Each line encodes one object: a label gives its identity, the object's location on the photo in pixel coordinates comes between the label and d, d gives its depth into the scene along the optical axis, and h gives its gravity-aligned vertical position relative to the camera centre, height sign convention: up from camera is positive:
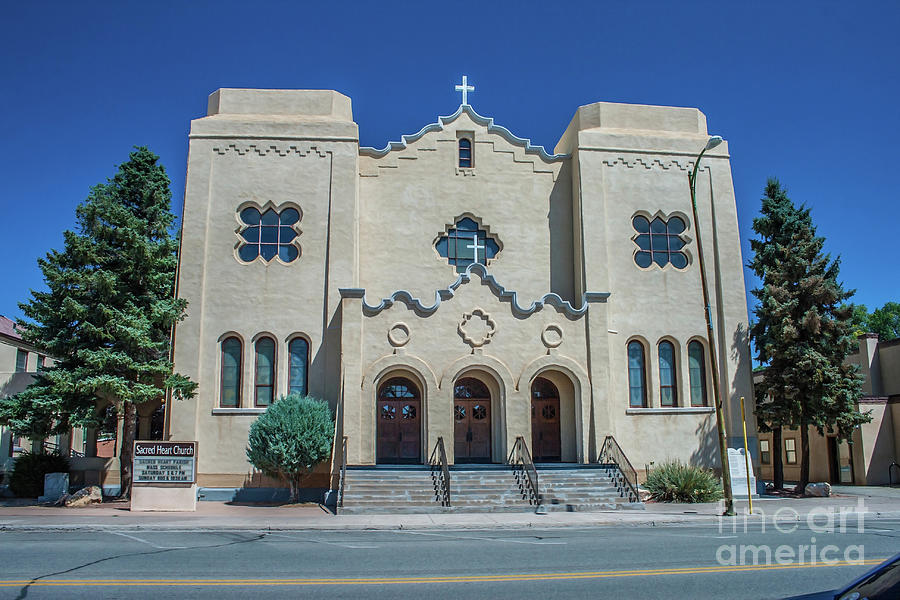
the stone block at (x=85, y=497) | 20.71 -2.33
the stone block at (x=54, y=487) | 21.45 -2.07
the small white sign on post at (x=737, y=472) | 20.06 -1.57
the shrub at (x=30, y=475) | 22.73 -1.81
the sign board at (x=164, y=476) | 19.48 -1.60
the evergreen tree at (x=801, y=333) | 24.17 +2.87
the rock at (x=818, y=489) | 23.56 -2.43
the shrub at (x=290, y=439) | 20.52 -0.64
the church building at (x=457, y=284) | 23.02 +4.65
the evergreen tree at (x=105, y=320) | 20.81 +2.95
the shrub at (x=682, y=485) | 21.62 -2.09
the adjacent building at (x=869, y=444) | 28.44 -1.16
